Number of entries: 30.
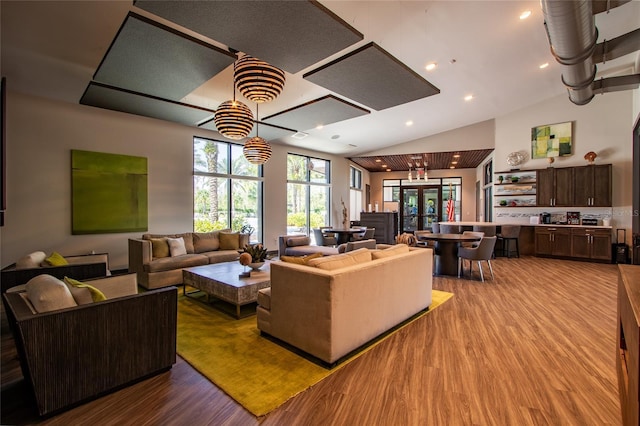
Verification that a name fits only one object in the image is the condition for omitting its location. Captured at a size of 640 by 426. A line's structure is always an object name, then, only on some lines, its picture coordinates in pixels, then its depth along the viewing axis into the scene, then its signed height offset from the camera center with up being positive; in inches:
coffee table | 137.8 -34.3
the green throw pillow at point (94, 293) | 86.4 -23.7
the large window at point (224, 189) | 276.8 +24.3
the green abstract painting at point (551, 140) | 299.7 +75.6
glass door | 528.7 +11.8
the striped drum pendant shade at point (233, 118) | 152.9 +49.5
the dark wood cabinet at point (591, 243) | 271.0 -29.5
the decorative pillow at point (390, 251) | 125.1 -17.4
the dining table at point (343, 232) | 307.6 -21.3
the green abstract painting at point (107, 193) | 207.2 +14.9
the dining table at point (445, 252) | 224.5 -31.2
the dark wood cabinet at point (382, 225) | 441.1 -18.7
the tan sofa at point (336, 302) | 95.6 -32.4
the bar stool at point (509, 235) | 298.7 -23.1
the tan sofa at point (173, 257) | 189.2 -31.5
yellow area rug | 84.1 -51.2
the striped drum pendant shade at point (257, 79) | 127.6 +58.6
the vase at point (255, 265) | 160.9 -28.8
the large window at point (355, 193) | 478.7 +34.0
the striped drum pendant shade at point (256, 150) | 214.1 +45.8
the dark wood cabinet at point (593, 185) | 277.6 +25.9
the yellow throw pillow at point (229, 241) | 244.4 -23.6
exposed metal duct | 105.7 +73.9
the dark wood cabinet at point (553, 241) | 292.7 -29.3
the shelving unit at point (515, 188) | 321.4 +27.1
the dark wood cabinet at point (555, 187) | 296.5 +26.5
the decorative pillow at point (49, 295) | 77.0 -22.2
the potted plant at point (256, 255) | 161.8 -23.9
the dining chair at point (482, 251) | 207.3 -27.8
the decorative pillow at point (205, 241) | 235.5 -23.6
